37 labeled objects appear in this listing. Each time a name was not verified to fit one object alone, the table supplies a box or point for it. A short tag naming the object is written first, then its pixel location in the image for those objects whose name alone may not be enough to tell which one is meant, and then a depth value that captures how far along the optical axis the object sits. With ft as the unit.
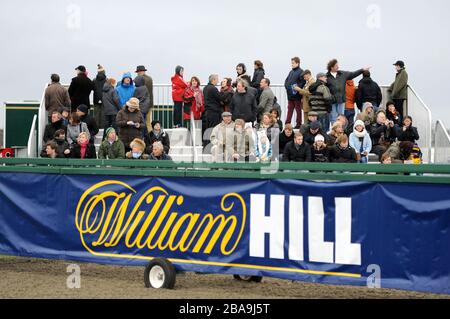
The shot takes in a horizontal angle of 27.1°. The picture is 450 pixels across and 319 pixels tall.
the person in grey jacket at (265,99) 63.16
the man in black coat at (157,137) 60.75
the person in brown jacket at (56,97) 66.54
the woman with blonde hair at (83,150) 54.70
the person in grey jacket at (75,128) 61.36
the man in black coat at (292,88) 63.98
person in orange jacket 64.49
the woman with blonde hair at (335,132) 53.36
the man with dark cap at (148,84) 67.73
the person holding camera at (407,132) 59.11
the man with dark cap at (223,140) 53.93
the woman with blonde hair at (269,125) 56.18
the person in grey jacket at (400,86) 65.46
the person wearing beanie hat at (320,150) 49.44
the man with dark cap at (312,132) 54.54
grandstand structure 61.03
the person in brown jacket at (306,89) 62.39
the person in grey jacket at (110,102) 65.16
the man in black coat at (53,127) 61.72
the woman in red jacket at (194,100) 66.18
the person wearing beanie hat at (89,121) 63.35
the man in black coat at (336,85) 61.87
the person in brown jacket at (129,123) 57.93
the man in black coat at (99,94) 69.46
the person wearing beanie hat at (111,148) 52.29
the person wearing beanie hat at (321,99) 60.95
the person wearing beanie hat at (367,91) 64.49
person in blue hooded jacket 64.78
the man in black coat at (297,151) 50.03
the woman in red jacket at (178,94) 66.54
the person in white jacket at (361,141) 55.11
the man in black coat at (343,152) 48.67
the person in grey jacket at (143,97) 65.31
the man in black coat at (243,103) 60.80
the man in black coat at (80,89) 67.72
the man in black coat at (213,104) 63.62
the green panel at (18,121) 75.82
